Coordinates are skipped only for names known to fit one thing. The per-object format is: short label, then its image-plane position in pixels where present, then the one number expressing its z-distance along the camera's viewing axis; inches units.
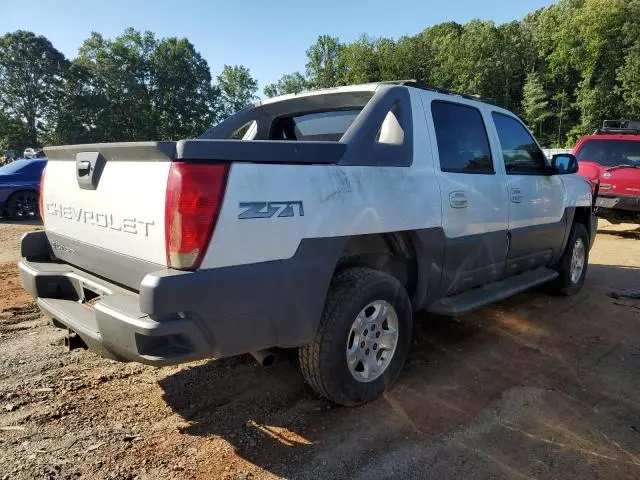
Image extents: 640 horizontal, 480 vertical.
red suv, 383.2
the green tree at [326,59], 2359.7
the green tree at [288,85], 2464.3
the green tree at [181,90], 1926.7
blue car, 464.8
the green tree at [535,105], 1721.3
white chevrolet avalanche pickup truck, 84.4
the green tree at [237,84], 2390.5
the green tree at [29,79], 1640.0
